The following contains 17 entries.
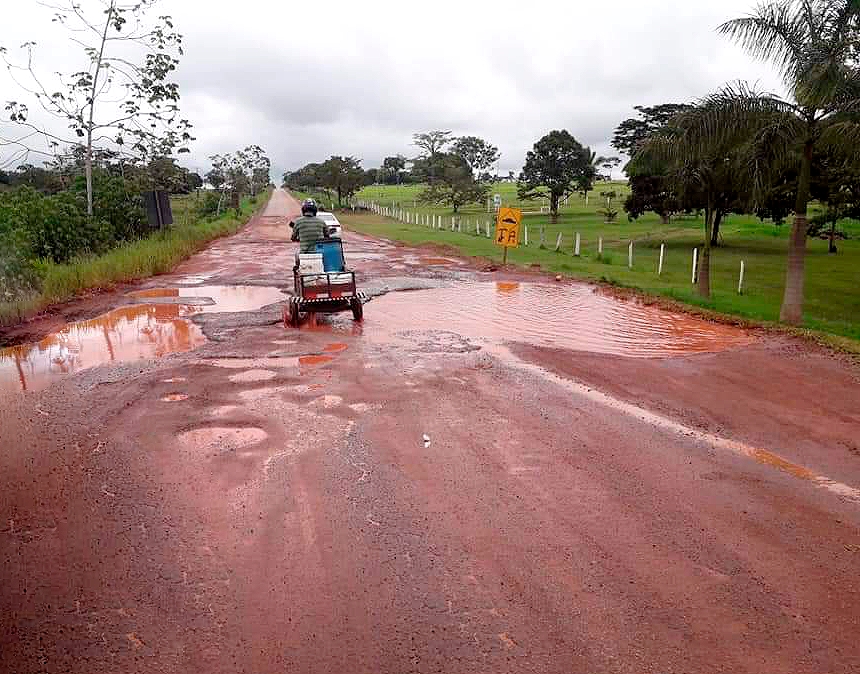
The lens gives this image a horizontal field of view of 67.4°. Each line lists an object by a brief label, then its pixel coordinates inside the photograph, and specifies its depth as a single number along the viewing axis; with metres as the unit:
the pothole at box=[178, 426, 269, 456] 5.63
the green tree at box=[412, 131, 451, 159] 78.19
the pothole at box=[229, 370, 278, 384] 7.62
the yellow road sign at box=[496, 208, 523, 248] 20.25
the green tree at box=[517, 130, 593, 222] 45.75
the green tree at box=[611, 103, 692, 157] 31.58
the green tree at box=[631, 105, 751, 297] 12.54
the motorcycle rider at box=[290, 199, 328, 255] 11.22
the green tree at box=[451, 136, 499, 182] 79.19
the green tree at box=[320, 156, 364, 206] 59.44
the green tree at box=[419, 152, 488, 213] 54.81
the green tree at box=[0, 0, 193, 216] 20.09
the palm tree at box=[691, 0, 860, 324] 11.15
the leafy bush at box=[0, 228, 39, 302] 12.22
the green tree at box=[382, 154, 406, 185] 146.12
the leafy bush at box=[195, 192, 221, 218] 49.88
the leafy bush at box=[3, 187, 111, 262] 16.08
